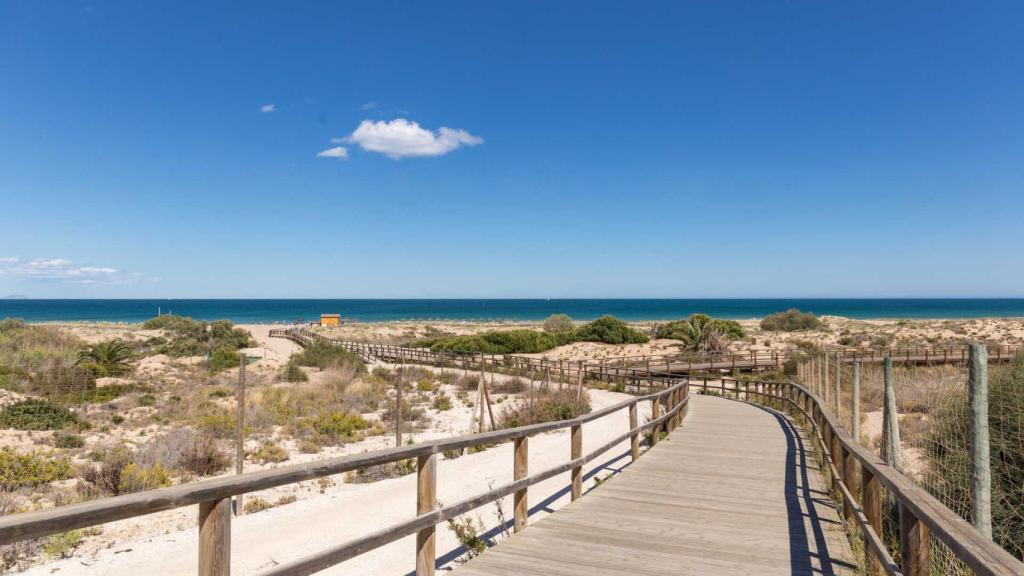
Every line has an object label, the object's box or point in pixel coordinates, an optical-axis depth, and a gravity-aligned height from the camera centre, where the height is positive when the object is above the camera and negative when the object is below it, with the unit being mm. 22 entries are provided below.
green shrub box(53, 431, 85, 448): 15219 -3421
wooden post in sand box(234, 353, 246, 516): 11652 -2610
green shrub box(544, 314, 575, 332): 67500 -2208
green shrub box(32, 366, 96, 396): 21956 -2948
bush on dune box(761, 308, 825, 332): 72062 -1944
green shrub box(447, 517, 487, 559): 6590 -2608
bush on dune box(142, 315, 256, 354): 41406 -2919
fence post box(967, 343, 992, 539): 3760 -810
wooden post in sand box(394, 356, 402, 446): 14195 -2603
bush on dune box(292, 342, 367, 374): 36156 -3356
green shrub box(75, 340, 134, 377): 27203 -2677
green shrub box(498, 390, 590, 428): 19766 -3567
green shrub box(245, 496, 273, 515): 11327 -3704
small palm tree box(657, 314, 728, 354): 46250 -2359
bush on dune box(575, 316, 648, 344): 55938 -2608
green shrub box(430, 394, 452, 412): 24391 -3969
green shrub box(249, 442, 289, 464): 14821 -3654
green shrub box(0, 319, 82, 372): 27583 -2553
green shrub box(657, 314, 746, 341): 50806 -2126
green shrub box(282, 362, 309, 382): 29828 -3529
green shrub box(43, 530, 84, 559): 8742 -3446
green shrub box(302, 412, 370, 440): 17912 -3619
